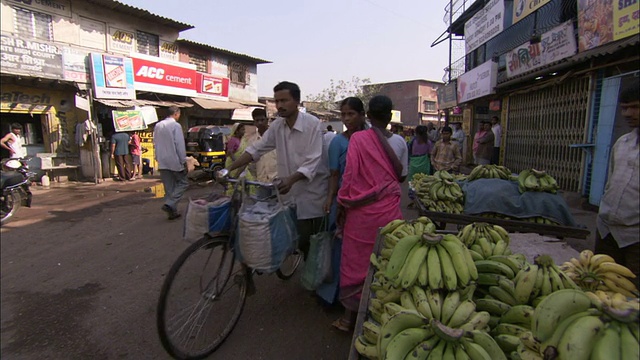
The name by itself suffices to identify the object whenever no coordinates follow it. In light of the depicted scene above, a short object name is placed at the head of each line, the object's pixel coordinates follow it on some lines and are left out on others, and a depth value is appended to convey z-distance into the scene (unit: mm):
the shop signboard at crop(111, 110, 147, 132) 11039
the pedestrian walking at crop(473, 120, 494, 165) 8289
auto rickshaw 12117
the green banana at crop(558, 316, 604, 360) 929
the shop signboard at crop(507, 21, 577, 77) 7071
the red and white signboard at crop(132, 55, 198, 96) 12328
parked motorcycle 4449
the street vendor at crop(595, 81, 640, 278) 2037
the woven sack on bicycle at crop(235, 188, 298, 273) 2184
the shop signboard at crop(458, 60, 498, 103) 10977
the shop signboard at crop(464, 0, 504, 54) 11125
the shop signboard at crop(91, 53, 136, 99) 10641
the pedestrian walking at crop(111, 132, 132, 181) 11203
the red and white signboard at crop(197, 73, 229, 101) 15320
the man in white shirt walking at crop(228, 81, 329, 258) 2756
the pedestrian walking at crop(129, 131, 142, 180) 11781
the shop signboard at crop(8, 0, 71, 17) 9958
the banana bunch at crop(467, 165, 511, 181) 4258
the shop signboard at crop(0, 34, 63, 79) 8664
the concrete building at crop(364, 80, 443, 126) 37875
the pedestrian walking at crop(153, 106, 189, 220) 5879
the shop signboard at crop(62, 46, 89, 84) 10008
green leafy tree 40556
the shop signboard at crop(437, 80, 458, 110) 15359
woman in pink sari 2436
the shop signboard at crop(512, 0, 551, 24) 8680
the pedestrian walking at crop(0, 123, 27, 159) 8500
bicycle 2174
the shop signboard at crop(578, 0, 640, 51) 5262
